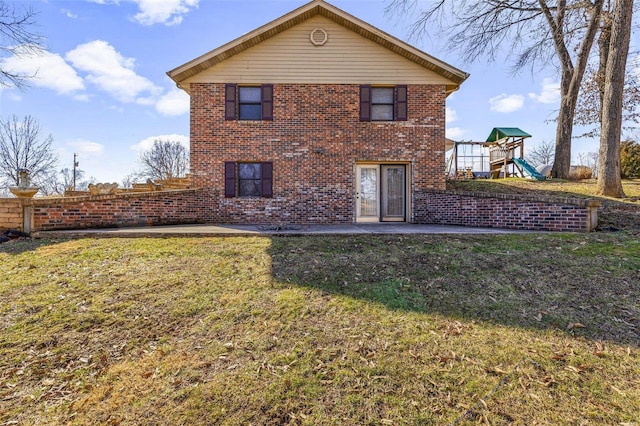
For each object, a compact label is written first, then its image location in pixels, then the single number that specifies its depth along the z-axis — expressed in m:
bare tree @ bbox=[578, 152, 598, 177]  30.25
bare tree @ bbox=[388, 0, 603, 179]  12.42
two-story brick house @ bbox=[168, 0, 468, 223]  10.04
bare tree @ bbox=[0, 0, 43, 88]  8.98
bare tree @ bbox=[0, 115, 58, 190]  27.02
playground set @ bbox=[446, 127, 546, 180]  17.02
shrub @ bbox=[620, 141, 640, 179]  14.17
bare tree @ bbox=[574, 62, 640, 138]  12.99
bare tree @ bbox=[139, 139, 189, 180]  35.81
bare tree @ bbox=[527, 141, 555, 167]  33.31
